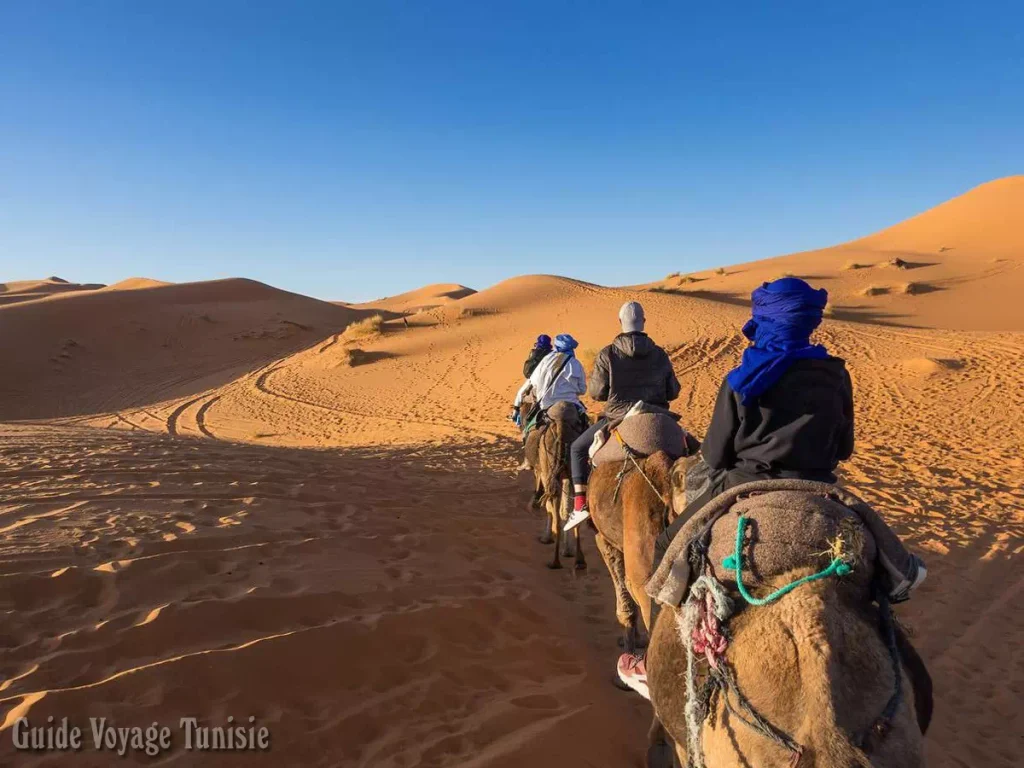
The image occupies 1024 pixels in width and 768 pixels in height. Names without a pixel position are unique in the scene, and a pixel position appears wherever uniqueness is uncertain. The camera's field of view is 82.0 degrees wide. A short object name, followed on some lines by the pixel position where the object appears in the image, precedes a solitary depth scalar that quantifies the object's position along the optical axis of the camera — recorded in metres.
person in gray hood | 5.15
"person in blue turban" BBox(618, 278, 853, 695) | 2.48
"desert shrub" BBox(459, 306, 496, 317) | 33.14
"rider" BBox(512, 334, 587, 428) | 6.82
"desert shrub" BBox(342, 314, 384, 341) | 31.14
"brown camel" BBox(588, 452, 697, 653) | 3.89
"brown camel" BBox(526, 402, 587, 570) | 6.49
